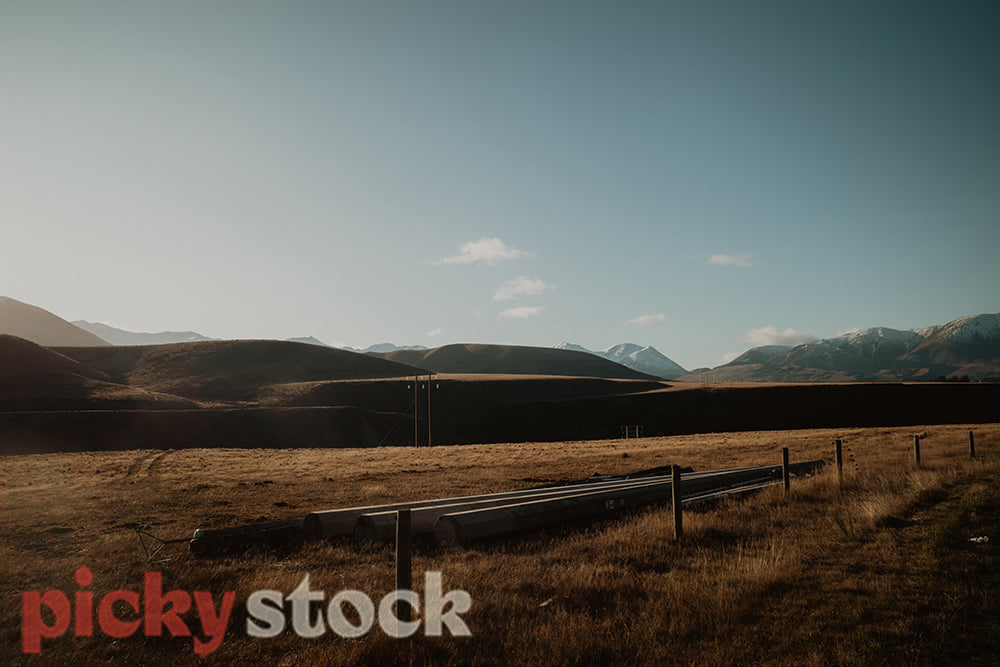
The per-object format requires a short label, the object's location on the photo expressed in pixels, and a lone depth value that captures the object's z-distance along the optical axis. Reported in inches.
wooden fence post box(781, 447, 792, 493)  535.2
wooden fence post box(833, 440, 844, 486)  588.1
